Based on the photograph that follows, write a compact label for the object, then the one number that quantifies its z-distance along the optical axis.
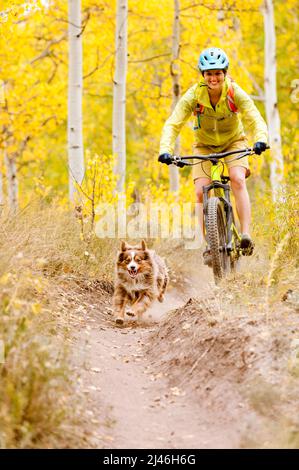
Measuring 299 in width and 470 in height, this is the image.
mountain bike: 15.02
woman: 14.80
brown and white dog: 17.56
